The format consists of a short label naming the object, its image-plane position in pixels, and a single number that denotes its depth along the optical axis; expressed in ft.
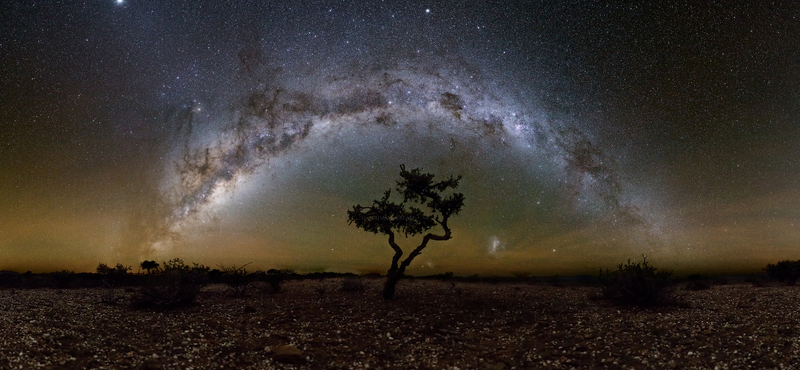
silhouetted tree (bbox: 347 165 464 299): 86.17
